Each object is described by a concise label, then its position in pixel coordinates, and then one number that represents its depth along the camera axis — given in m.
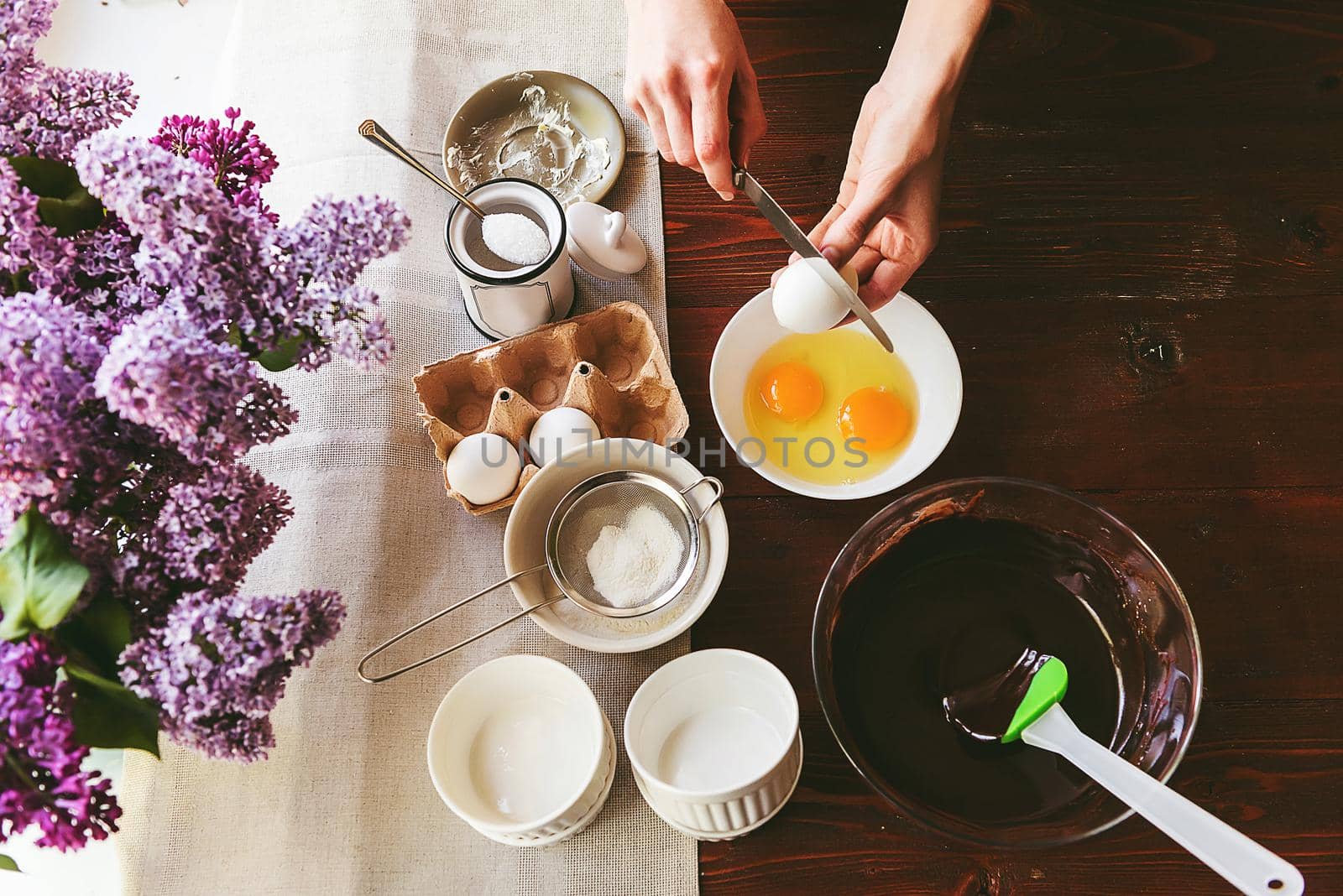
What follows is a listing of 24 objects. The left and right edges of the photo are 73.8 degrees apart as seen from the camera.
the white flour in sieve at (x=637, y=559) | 1.04
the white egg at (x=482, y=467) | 1.06
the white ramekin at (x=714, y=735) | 0.94
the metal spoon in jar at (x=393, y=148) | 1.02
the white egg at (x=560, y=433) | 1.09
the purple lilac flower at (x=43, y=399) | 0.62
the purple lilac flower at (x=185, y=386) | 0.61
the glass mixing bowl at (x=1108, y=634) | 0.87
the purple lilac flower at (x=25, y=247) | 0.66
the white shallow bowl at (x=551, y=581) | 1.00
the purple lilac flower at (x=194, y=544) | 0.71
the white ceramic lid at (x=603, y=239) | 1.14
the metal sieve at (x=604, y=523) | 1.02
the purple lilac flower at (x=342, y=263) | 0.70
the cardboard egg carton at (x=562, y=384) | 1.10
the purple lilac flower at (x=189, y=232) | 0.64
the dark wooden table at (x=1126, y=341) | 1.02
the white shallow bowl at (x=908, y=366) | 1.08
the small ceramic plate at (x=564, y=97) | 1.24
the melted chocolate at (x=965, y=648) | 0.93
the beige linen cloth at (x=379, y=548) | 1.00
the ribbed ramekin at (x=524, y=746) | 0.95
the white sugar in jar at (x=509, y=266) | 1.07
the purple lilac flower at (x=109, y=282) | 0.72
